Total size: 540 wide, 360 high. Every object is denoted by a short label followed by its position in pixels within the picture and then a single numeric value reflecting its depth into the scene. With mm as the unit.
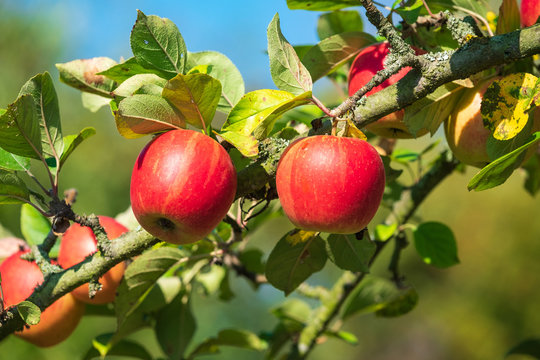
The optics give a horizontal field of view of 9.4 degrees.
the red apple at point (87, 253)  2371
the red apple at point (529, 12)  2276
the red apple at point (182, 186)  2171
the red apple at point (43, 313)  2355
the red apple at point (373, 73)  2264
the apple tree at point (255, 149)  2170
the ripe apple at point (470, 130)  2255
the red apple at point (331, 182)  2156
